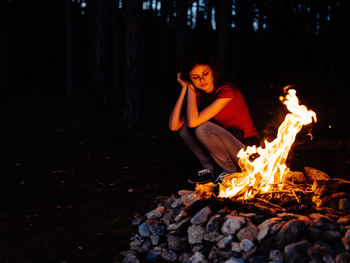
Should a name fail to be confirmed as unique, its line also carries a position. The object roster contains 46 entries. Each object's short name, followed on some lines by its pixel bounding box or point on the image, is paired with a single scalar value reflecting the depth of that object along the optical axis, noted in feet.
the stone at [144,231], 15.02
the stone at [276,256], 12.03
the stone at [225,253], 12.77
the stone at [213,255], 13.02
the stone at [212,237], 13.25
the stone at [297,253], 11.82
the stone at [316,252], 11.79
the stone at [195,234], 13.70
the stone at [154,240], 14.61
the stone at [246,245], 12.44
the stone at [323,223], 12.66
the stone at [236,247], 12.59
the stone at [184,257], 13.56
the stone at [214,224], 13.50
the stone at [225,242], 12.87
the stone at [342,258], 11.73
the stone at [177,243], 14.11
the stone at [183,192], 16.25
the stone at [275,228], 12.51
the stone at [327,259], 11.69
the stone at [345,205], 14.21
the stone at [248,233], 12.71
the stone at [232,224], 13.10
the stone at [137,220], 16.55
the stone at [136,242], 14.67
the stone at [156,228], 14.83
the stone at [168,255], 13.83
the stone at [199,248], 13.53
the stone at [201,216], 13.91
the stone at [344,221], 12.98
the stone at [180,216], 14.57
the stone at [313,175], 17.07
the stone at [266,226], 12.51
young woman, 18.51
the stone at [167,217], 15.08
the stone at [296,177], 17.58
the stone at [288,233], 12.28
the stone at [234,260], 12.24
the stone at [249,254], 12.38
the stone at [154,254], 13.99
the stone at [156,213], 15.70
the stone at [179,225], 14.22
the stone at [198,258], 13.05
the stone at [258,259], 12.19
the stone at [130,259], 13.55
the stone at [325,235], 12.39
